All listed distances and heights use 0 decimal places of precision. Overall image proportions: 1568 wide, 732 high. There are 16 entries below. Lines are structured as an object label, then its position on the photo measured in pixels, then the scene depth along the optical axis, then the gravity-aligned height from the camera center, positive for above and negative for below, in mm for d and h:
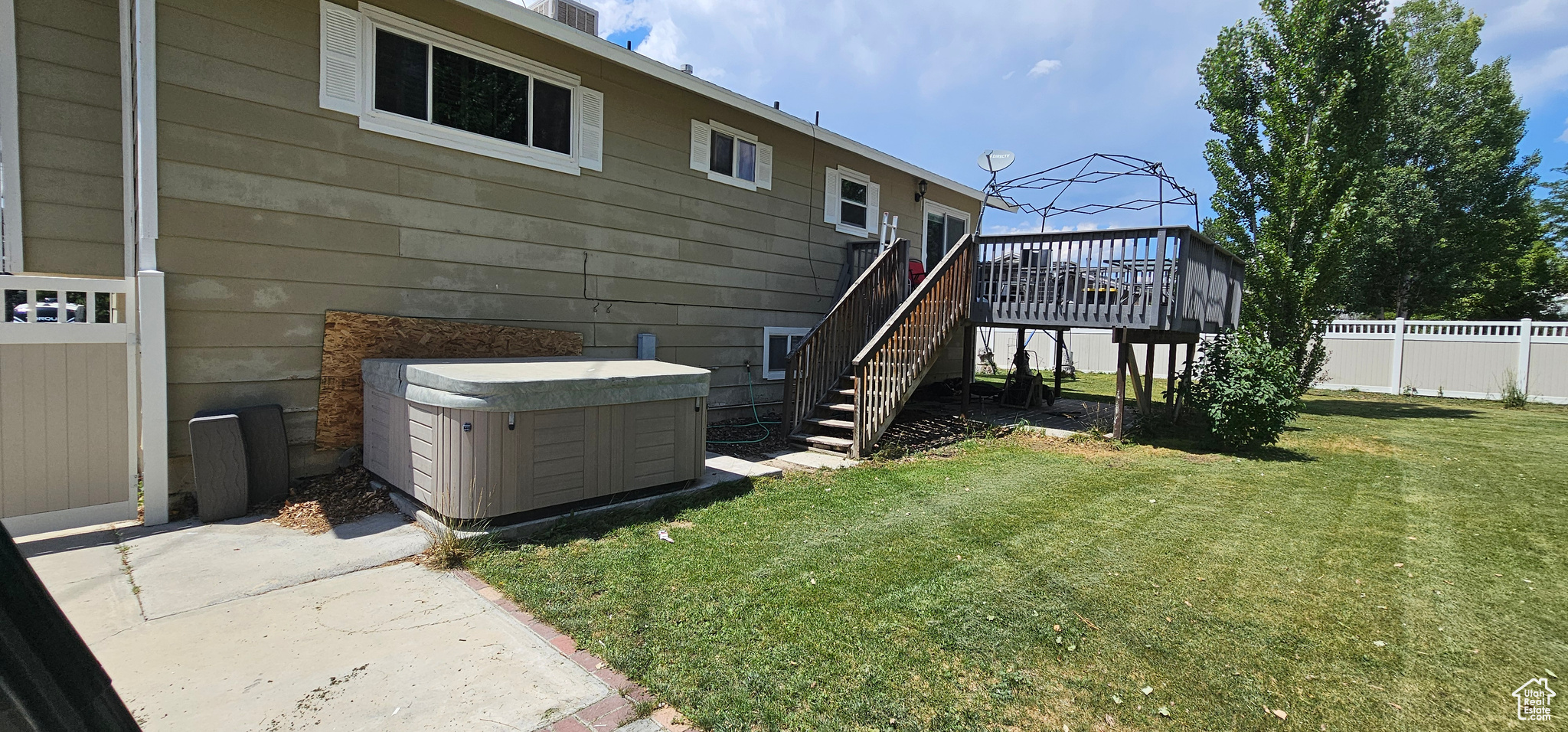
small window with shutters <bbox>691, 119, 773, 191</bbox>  8312 +2293
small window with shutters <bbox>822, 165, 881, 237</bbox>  10188 +2132
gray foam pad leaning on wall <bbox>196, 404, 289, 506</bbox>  4875 -978
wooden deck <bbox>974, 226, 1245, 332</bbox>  7848 +828
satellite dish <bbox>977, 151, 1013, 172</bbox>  11531 +3126
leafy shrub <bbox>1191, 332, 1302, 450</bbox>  7625 -492
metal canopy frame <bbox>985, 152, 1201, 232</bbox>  11055 +2852
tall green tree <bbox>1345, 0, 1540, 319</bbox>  20000 +5555
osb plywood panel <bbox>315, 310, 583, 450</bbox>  5469 -228
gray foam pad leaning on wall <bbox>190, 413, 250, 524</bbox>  4559 -1027
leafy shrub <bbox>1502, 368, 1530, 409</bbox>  13312 -733
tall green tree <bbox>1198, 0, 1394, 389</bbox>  11352 +3534
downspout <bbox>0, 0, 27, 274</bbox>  4367 +1021
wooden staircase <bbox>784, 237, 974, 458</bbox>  7332 -173
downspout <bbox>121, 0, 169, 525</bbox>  4496 +121
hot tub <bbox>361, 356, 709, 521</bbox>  4266 -724
